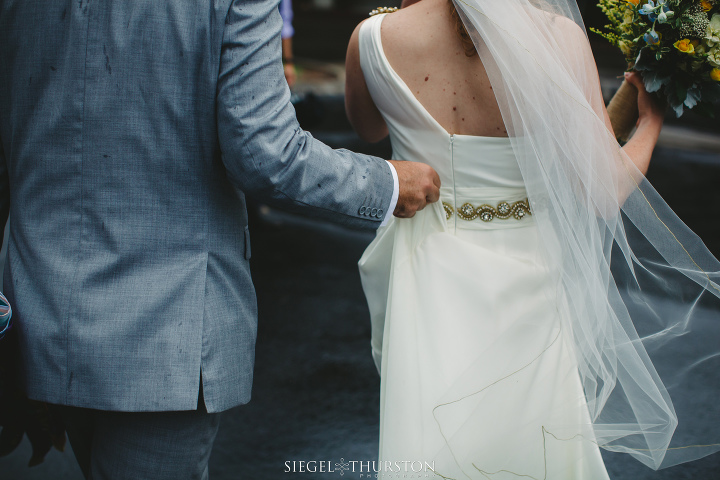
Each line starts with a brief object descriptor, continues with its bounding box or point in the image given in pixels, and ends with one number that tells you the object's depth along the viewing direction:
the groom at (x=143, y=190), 3.68
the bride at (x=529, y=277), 3.91
